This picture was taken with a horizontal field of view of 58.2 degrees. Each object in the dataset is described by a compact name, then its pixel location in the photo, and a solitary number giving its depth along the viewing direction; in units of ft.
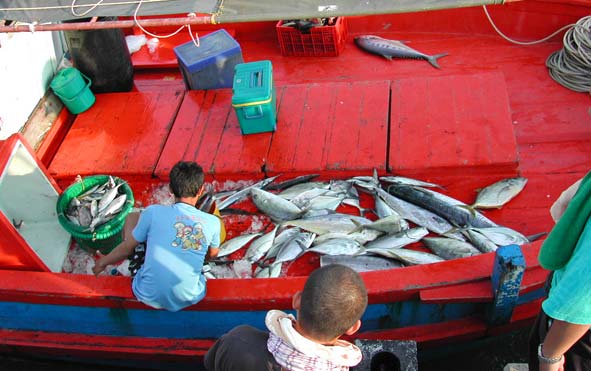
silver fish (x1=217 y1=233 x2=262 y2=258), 13.85
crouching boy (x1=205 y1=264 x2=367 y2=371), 7.02
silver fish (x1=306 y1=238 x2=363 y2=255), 13.25
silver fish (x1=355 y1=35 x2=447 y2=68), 19.90
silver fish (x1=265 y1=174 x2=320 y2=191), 15.19
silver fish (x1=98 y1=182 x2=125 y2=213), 14.02
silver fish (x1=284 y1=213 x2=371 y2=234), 13.97
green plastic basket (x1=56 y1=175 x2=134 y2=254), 13.63
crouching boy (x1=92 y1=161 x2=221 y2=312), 10.85
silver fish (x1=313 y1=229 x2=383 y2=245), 13.66
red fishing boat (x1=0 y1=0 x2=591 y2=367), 11.93
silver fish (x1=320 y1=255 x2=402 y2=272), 12.98
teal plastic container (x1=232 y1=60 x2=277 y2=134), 15.42
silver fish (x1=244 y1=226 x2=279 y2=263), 13.70
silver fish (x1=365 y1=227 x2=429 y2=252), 13.48
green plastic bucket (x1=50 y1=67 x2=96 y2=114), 17.39
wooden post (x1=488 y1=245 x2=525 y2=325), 10.36
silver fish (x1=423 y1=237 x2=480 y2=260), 13.04
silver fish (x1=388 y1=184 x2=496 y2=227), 13.76
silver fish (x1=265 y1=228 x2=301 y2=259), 13.75
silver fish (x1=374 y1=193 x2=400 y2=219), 14.21
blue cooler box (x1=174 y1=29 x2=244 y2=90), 17.62
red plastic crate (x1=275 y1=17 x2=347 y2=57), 20.12
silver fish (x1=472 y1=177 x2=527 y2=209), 14.05
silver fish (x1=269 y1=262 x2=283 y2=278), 13.22
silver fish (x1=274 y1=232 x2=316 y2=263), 13.46
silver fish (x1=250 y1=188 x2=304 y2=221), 14.53
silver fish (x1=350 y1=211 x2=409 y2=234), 13.75
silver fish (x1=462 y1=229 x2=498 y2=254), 12.86
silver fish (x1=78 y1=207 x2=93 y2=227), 13.94
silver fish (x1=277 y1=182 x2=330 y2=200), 14.90
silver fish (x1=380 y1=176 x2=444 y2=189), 14.65
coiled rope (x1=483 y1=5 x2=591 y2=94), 17.22
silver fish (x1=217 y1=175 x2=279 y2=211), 14.99
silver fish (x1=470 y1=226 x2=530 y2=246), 13.03
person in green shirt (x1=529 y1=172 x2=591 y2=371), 6.73
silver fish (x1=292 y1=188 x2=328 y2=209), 14.71
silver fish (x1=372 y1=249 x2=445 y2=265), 12.96
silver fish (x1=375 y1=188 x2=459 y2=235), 13.85
